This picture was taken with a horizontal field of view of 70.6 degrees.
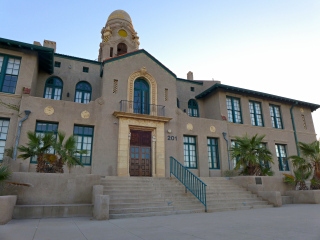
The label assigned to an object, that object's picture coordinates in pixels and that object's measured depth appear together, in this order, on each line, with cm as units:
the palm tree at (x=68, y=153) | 926
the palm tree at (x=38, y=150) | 912
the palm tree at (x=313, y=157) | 1332
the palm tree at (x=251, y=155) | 1293
